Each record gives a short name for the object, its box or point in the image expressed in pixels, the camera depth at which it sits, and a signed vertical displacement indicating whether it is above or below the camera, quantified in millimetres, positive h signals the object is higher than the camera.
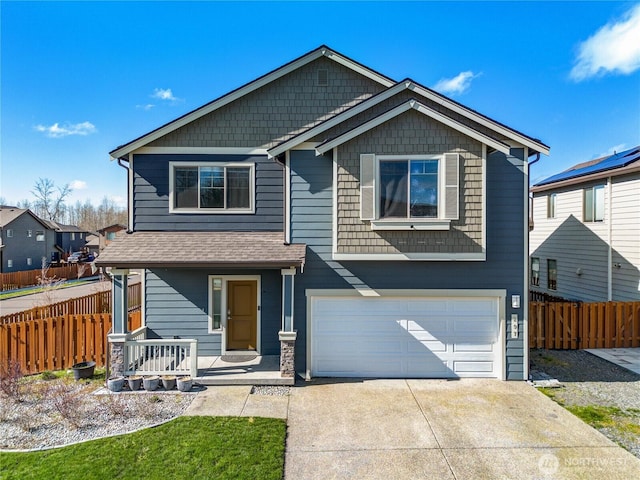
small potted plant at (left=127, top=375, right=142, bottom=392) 7073 -3024
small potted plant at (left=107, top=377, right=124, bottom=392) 6973 -3023
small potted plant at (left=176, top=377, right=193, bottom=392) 7000 -3021
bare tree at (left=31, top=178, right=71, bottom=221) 53031 +6872
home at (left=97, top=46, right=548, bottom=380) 7539 +0
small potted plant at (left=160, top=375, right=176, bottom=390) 7078 -3024
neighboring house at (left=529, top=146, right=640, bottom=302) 11586 +395
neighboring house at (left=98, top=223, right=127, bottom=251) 40647 +1014
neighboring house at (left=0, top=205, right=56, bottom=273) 29672 -101
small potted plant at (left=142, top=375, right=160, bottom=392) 7023 -3011
